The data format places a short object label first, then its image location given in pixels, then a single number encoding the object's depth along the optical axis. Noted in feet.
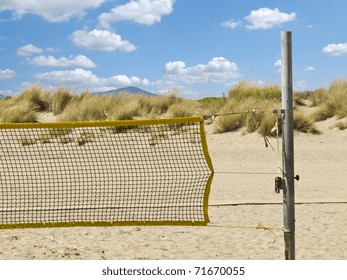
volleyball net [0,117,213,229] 20.39
